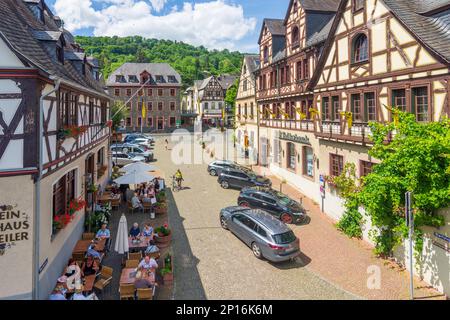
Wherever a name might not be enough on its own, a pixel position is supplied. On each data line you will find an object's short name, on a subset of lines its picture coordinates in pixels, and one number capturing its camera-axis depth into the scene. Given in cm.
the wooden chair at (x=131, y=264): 1038
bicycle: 2281
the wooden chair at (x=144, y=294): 884
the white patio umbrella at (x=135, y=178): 1658
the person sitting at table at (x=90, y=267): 1005
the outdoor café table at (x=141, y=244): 1208
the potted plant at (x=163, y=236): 1311
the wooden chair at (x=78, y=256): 1123
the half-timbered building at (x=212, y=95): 7656
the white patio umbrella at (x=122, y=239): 1105
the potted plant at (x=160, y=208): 1717
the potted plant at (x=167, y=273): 1029
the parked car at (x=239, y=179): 2237
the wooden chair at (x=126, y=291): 895
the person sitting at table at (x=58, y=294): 830
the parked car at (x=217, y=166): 2624
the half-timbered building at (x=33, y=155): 759
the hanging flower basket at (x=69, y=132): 966
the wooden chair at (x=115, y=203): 1792
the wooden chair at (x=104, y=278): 948
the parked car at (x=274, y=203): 1614
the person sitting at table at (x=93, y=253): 1079
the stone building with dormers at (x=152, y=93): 6122
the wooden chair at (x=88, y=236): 1316
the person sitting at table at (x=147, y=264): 986
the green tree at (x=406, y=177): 971
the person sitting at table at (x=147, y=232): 1290
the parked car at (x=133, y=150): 3362
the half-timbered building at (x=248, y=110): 3325
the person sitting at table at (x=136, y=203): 1742
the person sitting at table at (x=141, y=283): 905
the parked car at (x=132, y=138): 4344
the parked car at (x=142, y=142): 4202
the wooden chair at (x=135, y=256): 1121
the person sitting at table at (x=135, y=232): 1282
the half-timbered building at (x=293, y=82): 2130
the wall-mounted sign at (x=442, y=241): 979
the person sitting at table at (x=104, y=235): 1248
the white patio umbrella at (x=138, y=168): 1753
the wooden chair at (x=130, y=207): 1760
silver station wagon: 1156
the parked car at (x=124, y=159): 3012
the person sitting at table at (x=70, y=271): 931
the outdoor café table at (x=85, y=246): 1160
